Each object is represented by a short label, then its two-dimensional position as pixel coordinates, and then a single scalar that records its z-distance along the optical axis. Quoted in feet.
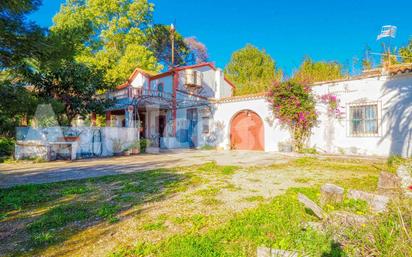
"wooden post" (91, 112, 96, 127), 63.80
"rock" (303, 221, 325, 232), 8.46
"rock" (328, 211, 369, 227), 7.83
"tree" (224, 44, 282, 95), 103.35
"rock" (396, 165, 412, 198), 11.05
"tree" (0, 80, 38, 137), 22.80
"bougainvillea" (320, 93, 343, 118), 36.06
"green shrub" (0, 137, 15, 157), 37.48
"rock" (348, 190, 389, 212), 9.89
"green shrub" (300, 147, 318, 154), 37.03
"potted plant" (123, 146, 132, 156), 41.24
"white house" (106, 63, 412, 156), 31.48
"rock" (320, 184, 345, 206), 11.97
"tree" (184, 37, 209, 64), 112.28
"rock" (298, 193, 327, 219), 9.86
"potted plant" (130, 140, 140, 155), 42.47
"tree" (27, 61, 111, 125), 39.86
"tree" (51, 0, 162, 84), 80.38
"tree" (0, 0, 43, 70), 17.79
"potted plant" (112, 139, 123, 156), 40.45
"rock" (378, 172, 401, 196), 12.56
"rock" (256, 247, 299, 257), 6.45
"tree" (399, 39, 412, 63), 57.57
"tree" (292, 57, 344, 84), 50.20
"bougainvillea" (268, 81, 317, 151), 38.40
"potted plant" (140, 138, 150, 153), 45.68
